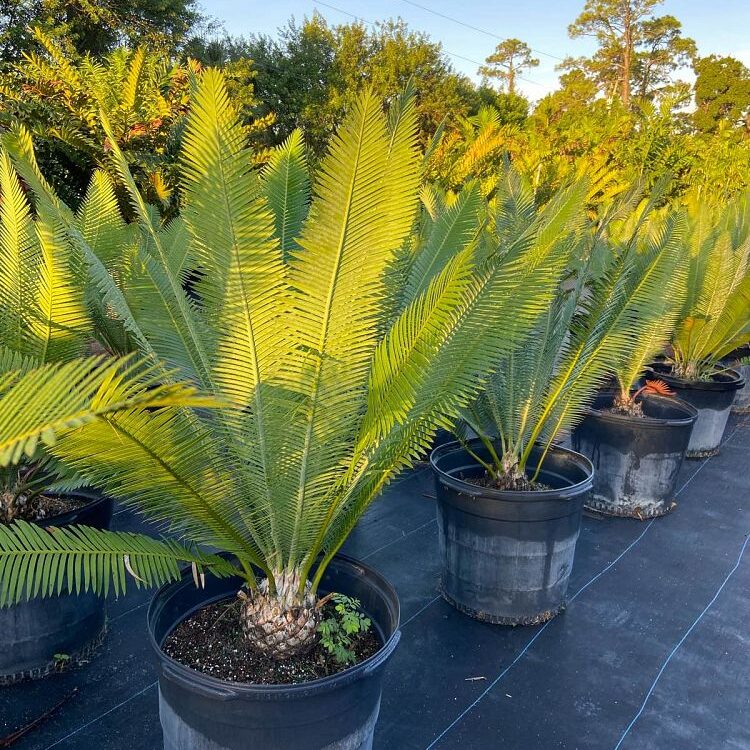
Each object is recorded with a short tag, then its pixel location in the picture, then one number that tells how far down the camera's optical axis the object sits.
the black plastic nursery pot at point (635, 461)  3.53
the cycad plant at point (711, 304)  4.43
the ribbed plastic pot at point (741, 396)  5.83
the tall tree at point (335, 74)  13.27
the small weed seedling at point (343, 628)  1.65
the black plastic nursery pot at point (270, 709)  1.40
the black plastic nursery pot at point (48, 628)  2.02
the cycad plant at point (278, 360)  1.36
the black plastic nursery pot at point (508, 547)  2.46
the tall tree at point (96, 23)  9.66
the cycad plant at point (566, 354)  2.59
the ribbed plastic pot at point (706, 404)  4.49
